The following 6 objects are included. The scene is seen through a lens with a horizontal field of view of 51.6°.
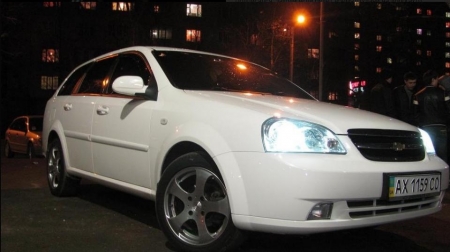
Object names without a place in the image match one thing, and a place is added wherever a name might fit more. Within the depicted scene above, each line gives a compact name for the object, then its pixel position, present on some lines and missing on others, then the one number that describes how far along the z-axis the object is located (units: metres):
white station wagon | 2.85
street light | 19.58
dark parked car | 13.30
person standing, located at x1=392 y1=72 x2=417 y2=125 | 6.85
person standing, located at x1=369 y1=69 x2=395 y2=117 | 6.84
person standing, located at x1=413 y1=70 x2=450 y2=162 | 6.32
